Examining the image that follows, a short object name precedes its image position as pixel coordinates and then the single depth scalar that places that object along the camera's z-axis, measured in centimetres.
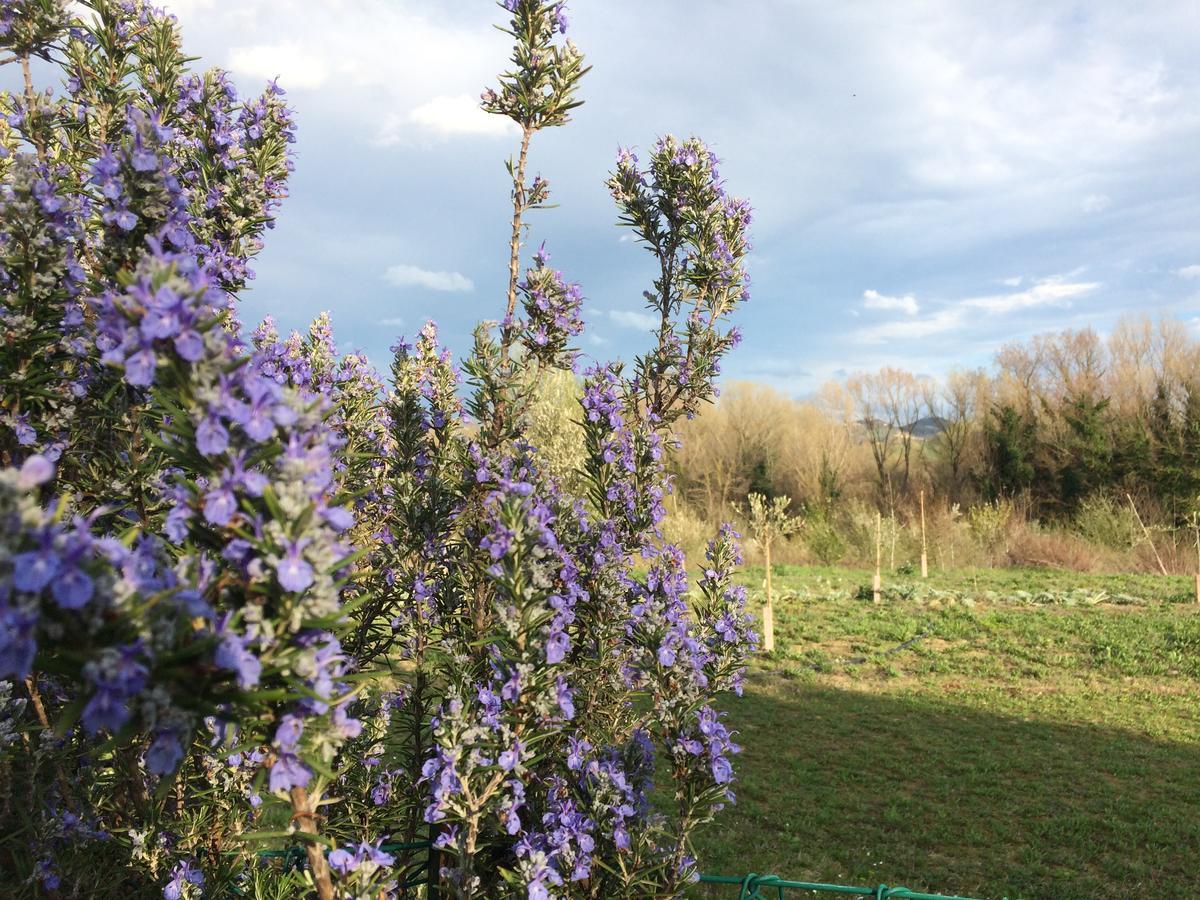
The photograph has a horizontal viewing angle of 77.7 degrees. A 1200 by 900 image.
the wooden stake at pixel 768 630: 1016
